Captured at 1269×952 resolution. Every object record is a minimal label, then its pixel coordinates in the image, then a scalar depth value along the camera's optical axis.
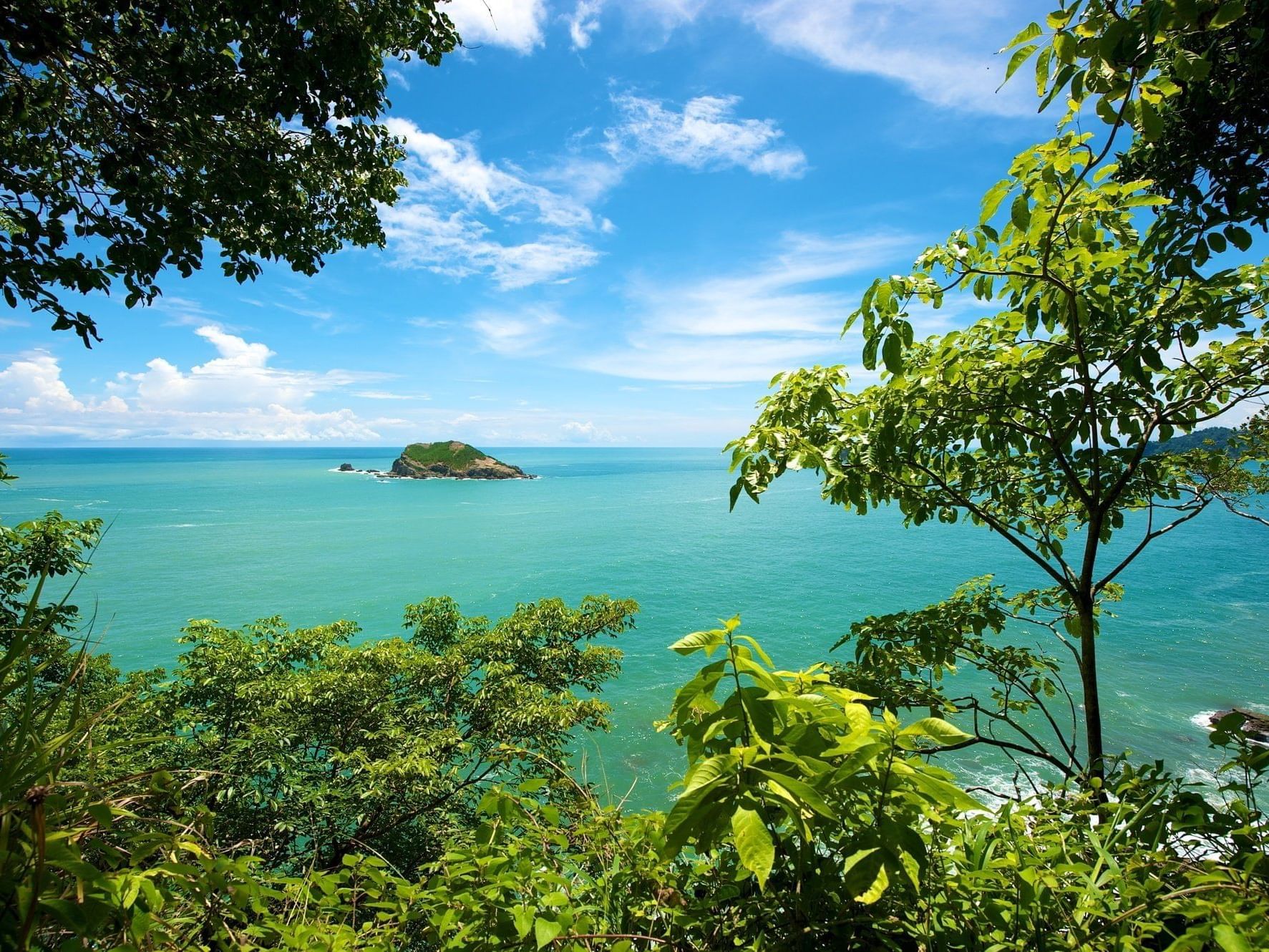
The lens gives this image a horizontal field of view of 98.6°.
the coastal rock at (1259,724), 14.38
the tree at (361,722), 7.61
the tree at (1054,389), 2.46
